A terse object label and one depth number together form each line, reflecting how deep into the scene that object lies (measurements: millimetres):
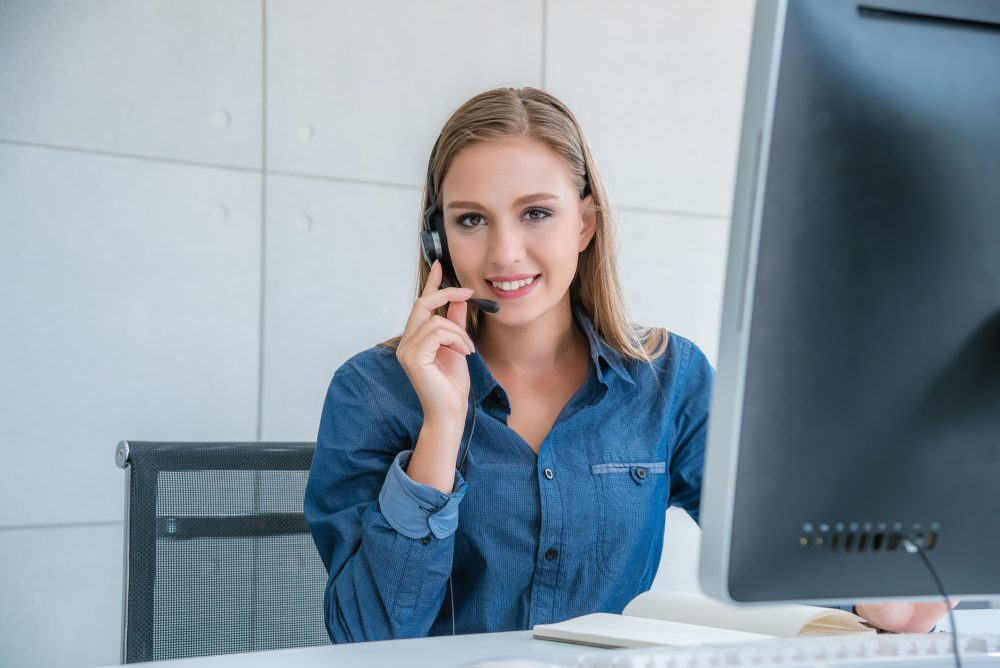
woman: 1241
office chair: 1344
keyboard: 646
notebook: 870
